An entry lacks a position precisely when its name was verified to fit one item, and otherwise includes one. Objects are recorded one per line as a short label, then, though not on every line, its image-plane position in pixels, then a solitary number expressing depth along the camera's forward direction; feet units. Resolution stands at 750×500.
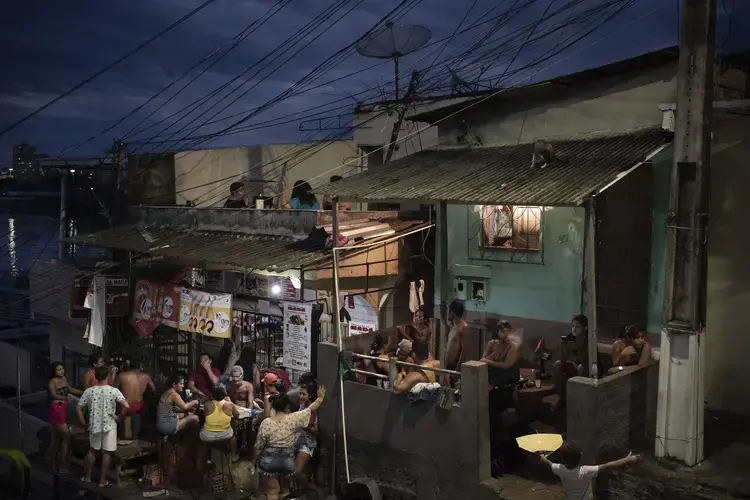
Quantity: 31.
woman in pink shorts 48.32
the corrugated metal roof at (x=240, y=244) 42.86
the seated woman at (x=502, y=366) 35.58
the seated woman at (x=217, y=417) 40.88
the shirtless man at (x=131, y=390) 47.50
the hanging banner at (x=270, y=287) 53.11
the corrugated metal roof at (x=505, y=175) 32.53
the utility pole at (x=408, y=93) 58.18
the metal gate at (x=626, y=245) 38.19
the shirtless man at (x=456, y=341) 39.96
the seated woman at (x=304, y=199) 66.13
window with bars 44.09
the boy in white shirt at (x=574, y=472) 26.81
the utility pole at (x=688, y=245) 30.09
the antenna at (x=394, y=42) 61.52
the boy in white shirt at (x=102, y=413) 43.68
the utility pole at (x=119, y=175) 72.64
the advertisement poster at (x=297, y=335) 43.34
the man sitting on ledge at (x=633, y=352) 33.65
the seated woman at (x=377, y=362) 40.91
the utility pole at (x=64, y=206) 75.05
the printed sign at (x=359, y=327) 55.05
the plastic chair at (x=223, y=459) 43.14
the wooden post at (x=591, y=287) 30.27
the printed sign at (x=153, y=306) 51.55
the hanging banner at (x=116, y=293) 55.52
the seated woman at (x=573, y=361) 35.58
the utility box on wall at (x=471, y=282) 47.01
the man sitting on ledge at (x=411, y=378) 35.09
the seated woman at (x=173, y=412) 43.01
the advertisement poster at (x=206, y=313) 47.03
